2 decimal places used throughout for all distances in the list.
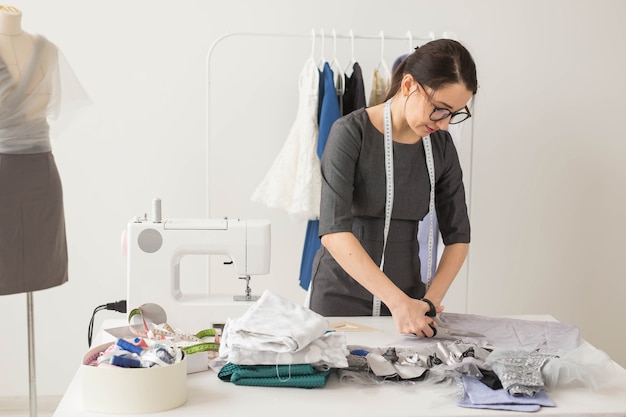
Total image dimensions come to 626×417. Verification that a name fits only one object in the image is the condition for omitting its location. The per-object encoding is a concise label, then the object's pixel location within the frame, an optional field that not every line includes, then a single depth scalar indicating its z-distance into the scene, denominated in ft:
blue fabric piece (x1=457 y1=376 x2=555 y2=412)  5.47
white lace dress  11.07
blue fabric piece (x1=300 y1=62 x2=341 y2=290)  11.16
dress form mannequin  8.61
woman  7.25
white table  5.31
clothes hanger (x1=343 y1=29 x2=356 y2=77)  11.96
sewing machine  7.47
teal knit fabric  5.70
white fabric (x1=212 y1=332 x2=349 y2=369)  5.72
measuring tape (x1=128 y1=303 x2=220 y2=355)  6.27
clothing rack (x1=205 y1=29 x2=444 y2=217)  11.32
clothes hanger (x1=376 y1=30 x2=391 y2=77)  11.59
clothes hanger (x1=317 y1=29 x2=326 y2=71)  11.46
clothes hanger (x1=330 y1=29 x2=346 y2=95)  11.45
